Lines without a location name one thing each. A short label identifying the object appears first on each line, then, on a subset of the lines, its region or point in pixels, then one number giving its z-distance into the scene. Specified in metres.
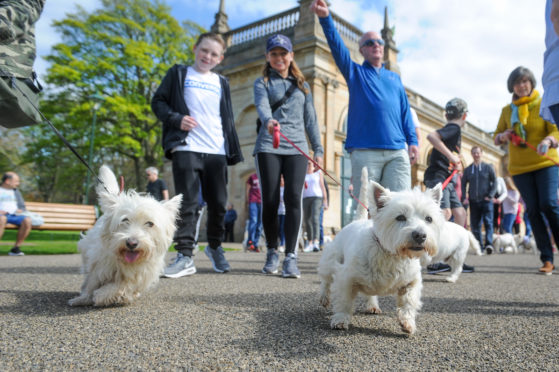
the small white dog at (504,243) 12.42
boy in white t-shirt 4.47
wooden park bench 10.94
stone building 17.89
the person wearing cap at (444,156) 5.68
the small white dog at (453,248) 4.89
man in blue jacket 4.13
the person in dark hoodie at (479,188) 9.84
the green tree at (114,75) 22.56
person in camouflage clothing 2.48
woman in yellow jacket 4.73
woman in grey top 4.75
